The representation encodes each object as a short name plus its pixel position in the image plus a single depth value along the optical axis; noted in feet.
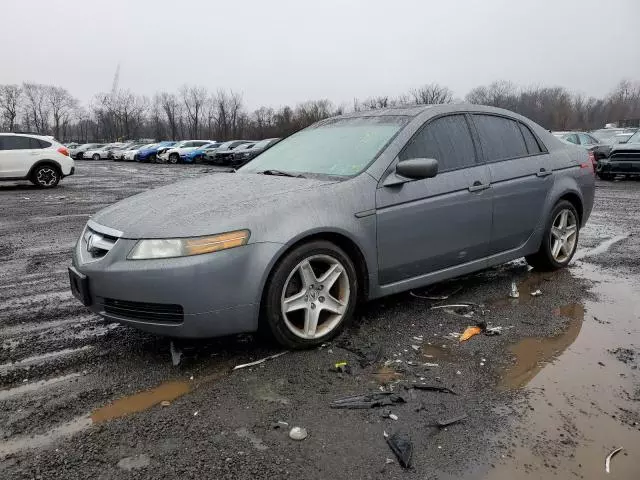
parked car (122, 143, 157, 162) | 132.98
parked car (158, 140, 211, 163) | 121.08
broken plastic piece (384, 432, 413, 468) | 7.43
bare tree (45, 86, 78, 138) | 329.31
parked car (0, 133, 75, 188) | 49.62
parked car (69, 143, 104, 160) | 166.91
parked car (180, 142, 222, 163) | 118.03
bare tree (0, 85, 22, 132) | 299.70
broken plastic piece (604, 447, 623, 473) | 7.28
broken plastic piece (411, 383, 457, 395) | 9.41
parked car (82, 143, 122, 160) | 156.97
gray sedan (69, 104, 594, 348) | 9.87
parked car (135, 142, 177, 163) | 127.85
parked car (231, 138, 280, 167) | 100.12
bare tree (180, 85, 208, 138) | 307.99
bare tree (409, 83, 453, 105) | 256.93
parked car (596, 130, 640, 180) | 52.95
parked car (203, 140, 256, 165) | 106.52
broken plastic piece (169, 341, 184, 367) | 10.70
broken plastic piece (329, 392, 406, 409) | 8.93
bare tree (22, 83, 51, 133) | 318.65
